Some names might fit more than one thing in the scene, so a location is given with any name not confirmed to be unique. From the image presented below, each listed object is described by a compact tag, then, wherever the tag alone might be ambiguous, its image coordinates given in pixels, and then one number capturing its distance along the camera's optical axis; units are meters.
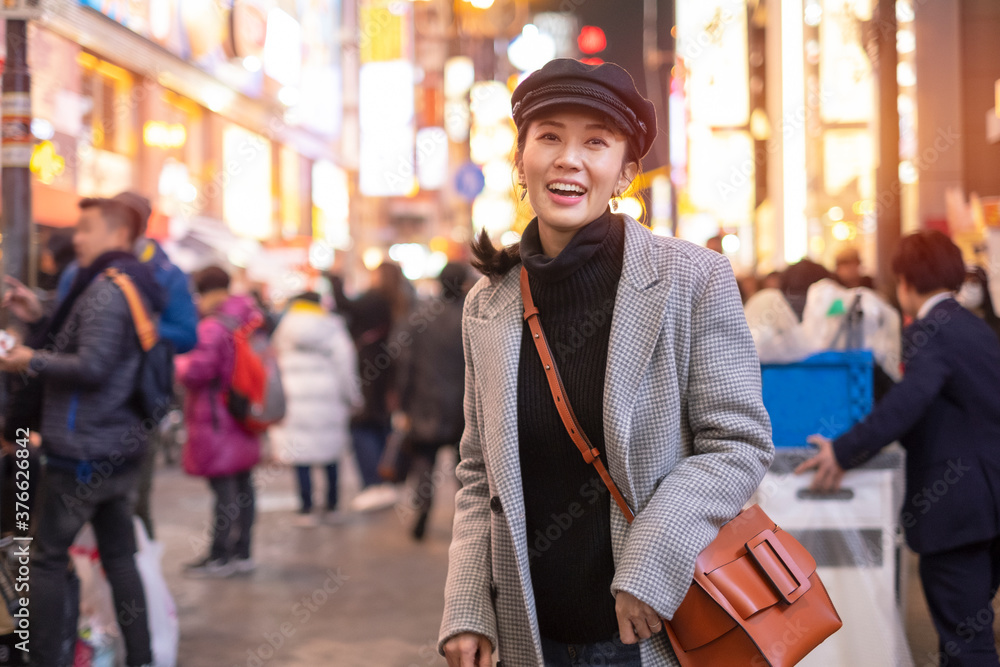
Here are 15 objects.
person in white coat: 8.77
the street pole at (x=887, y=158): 6.29
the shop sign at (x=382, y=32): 36.62
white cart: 3.87
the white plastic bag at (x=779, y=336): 4.06
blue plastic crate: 4.07
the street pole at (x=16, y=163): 4.63
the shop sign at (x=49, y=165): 12.72
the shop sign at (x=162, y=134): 18.08
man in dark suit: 3.59
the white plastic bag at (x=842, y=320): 4.55
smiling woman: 1.90
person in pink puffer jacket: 6.98
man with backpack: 4.22
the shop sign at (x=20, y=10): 4.50
